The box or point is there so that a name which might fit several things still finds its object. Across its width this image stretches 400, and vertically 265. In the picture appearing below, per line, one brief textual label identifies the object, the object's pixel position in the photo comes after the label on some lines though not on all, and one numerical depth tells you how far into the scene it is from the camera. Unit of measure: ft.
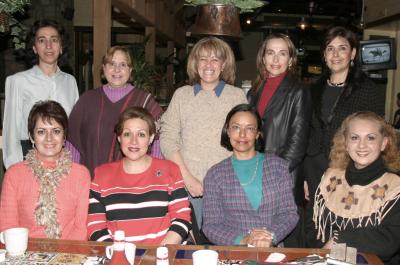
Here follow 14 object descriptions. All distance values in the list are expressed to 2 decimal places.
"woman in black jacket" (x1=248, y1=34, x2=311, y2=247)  9.04
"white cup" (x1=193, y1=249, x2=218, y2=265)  4.91
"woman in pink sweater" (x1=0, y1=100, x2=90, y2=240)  7.51
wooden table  5.72
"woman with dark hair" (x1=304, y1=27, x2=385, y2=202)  9.41
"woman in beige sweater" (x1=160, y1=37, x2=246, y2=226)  9.15
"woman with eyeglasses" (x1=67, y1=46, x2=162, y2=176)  9.32
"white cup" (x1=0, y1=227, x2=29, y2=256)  5.52
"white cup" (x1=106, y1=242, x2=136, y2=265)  5.10
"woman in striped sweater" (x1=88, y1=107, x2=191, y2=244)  7.27
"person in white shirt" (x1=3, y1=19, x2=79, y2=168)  10.00
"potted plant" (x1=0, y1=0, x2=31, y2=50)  10.72
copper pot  7.86
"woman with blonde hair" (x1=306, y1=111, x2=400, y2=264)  7.08
